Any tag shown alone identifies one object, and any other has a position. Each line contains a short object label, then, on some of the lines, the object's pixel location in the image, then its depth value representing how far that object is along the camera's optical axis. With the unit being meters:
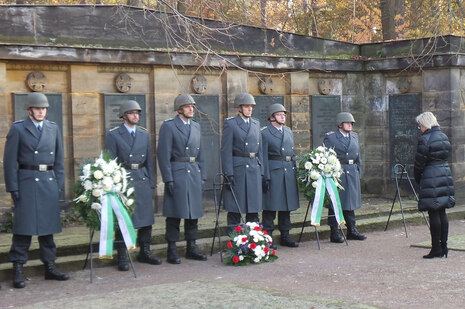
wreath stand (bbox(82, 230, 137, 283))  8.65
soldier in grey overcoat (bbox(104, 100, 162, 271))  9.56
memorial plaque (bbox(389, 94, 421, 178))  15.13
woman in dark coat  9.53
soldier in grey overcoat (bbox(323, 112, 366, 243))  11.59
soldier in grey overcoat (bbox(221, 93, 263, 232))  10.48
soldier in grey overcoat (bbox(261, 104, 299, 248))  10.93
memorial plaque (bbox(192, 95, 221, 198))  13.34
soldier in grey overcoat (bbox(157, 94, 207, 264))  9.81
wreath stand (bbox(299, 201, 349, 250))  10.88
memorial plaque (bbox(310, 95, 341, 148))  14.93
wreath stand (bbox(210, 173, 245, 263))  10.10
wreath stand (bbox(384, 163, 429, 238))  11.86
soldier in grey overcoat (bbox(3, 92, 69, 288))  8.54
